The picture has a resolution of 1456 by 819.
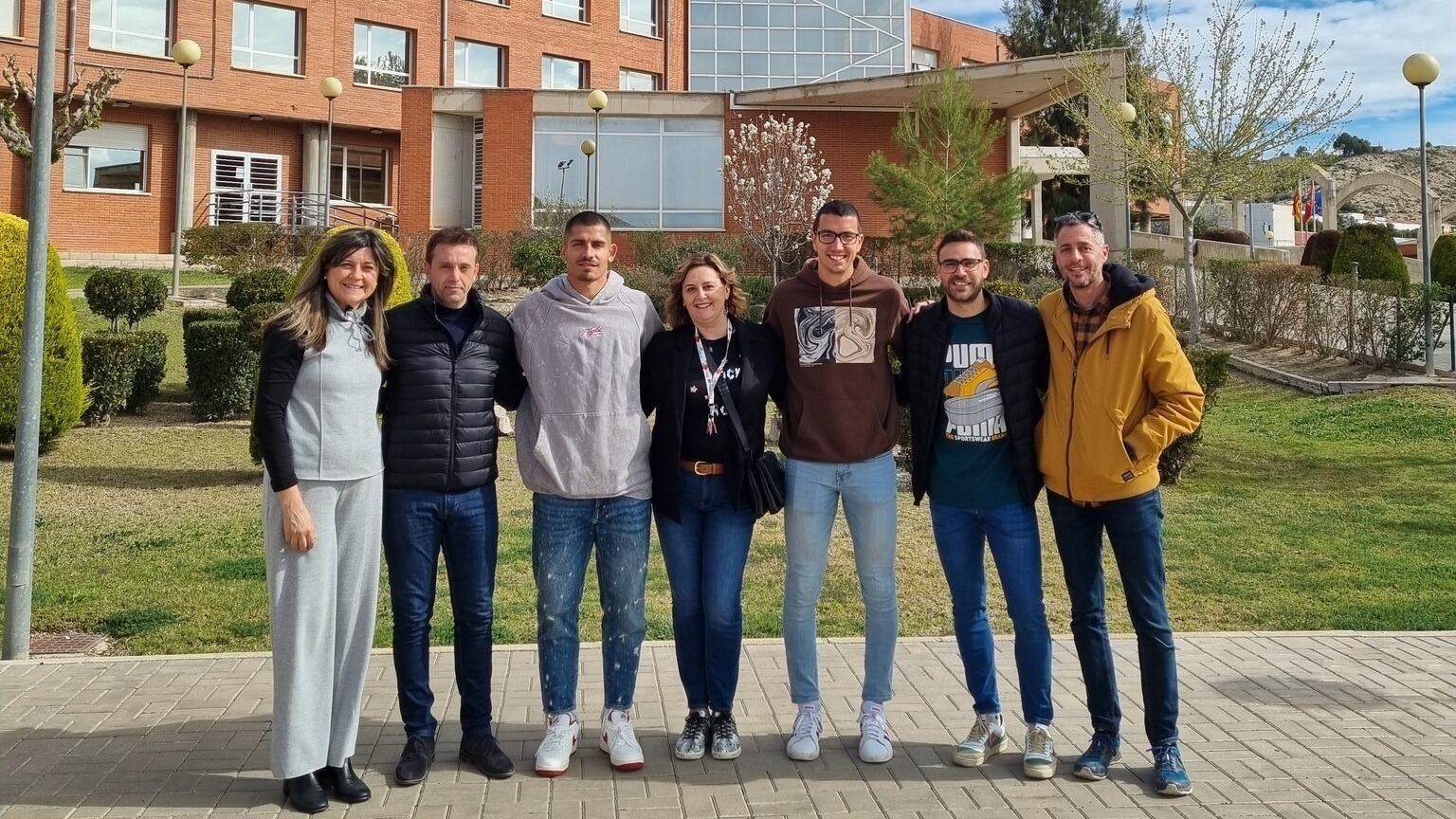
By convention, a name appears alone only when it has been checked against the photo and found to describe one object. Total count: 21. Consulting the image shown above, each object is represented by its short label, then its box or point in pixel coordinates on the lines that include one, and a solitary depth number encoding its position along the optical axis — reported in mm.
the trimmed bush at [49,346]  9914
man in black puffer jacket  4145
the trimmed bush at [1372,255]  23812
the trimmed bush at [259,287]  12938
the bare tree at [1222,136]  20781
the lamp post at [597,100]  27625
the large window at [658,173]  30328
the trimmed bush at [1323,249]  28156
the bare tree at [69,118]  17606
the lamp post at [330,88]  27219
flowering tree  26297
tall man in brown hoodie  4340
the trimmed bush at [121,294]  14656
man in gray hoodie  4184
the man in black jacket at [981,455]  4293
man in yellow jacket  4074
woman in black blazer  4281
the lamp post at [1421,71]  15344
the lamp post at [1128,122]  21031
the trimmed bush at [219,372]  12508
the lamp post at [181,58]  21656
